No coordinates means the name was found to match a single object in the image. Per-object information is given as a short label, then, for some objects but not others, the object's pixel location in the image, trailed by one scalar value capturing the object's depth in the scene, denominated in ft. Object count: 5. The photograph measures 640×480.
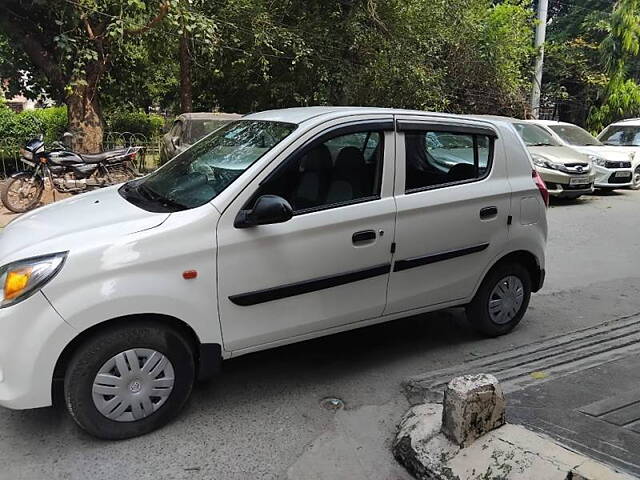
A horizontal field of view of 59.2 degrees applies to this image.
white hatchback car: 9.27
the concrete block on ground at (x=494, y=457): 8.25
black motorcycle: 29.35
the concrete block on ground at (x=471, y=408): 9.18
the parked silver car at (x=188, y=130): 34.32
